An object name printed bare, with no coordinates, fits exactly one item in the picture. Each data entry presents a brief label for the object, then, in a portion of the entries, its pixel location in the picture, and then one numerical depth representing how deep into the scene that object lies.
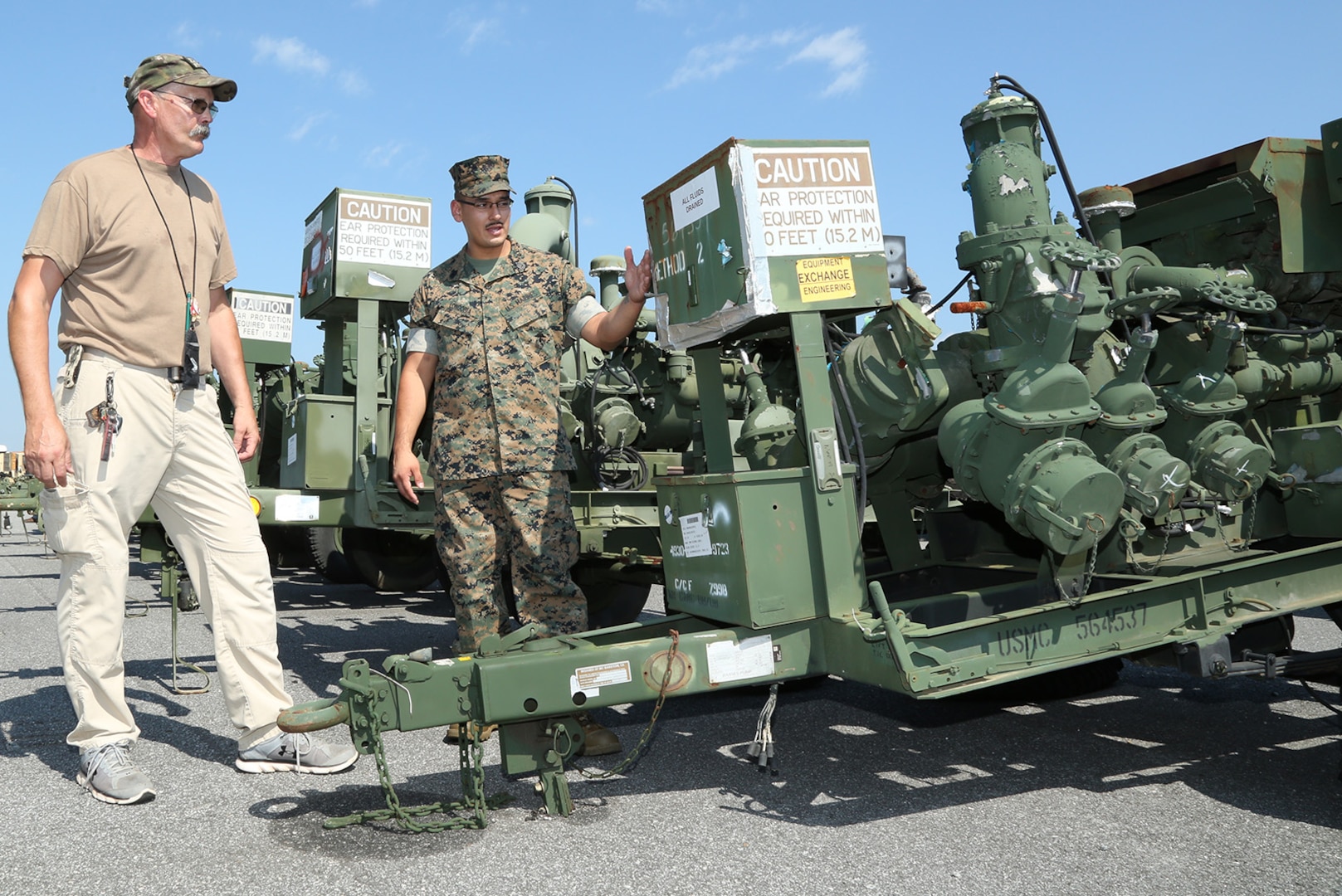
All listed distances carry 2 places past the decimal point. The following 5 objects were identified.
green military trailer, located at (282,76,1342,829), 3.13
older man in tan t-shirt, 3.29
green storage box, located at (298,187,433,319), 6.26
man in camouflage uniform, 3.79
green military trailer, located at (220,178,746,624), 6.28
